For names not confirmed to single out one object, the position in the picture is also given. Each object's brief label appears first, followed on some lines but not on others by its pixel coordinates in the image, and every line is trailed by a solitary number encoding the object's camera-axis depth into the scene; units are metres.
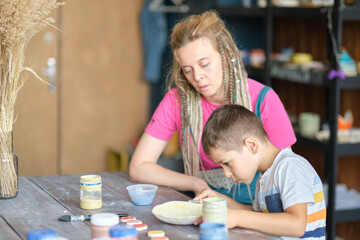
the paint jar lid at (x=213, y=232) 1.95
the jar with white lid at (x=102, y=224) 2.05
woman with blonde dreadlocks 2.77
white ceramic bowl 2.31
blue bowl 2.52
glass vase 2.57
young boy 2.27
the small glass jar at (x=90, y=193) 2.49
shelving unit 3.58
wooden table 2.27
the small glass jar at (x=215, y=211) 2.16
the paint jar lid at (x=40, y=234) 1.99
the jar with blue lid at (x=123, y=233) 1.96
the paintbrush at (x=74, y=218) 2.36
